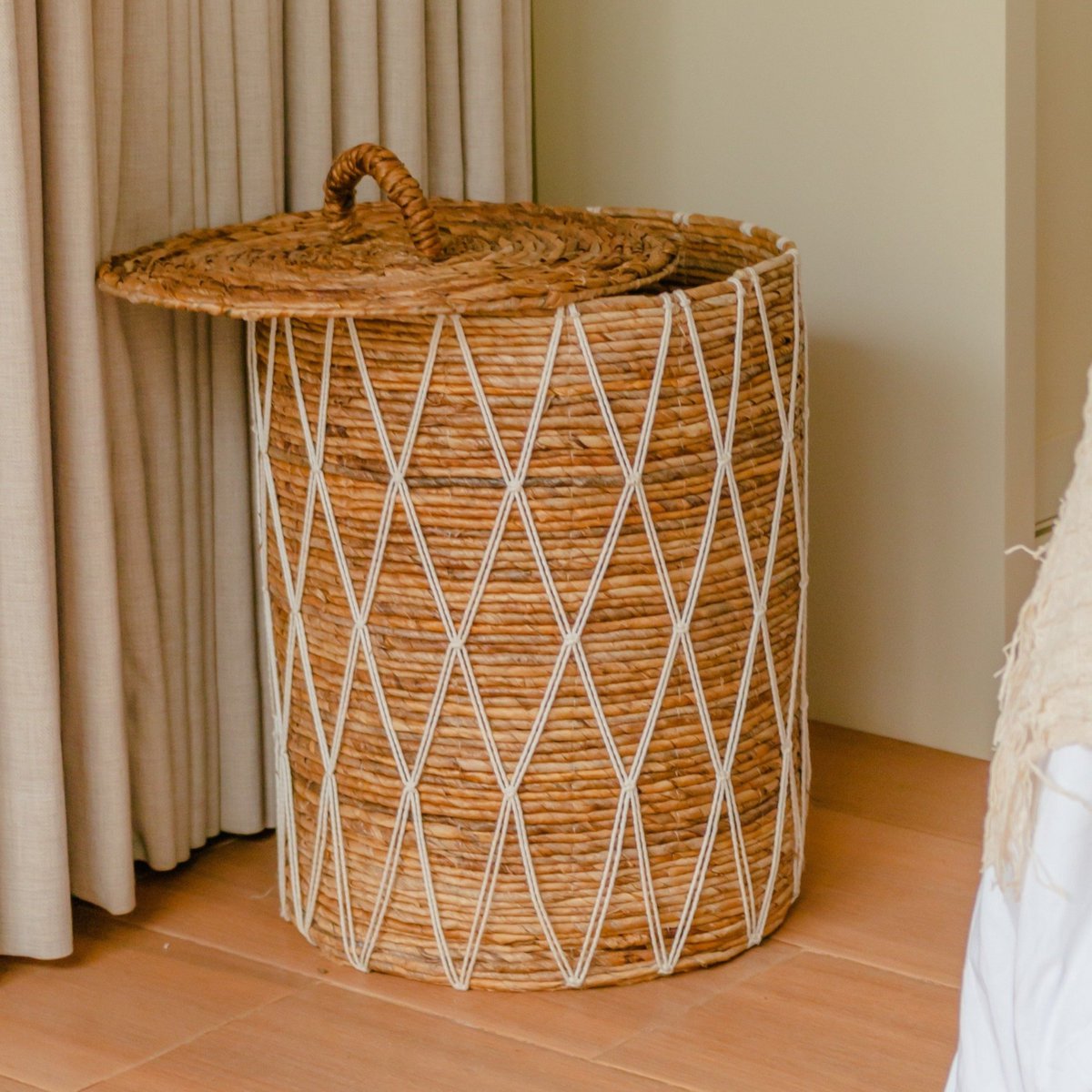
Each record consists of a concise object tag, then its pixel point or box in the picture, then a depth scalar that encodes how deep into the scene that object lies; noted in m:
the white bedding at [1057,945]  2.15
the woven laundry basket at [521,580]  2.70
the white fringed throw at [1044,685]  2.13
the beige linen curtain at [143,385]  2.78
